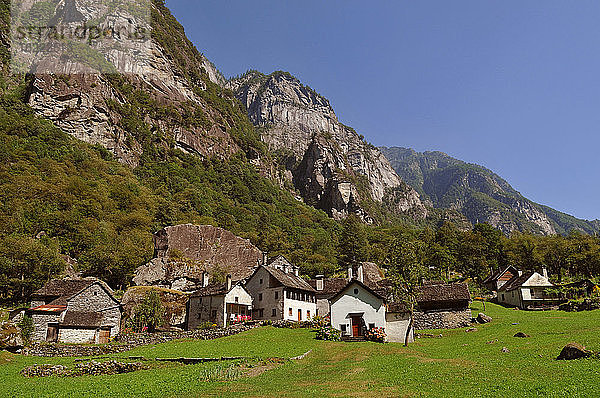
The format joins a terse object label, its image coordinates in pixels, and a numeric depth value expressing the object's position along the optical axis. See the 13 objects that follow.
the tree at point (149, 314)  49.25
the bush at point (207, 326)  49.41
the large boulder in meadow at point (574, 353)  21.39
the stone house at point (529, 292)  59.29
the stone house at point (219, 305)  52.72
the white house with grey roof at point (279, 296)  53.78
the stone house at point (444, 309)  44.41
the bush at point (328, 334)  37.34
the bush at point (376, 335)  36.72
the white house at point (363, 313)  39.44
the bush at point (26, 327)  40.36
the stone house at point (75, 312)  42.72
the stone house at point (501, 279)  75.81
